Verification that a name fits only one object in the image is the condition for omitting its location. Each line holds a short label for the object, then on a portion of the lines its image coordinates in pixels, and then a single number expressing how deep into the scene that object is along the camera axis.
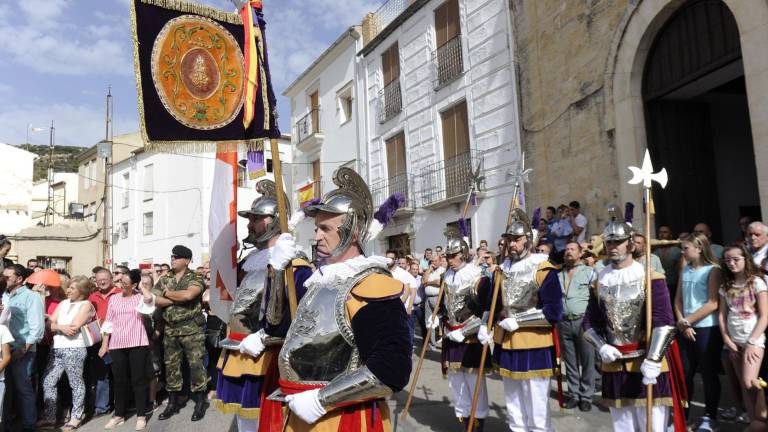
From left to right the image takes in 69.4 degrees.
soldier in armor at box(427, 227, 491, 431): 5.64
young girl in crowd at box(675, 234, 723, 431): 5.29
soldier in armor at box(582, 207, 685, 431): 4.02
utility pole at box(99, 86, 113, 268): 26.94
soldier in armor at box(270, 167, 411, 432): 2.34
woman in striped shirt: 6.40
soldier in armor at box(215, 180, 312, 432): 3.63
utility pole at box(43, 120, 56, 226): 31.69
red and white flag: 4.44
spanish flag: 21.70
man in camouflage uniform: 6.27
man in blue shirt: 5.90
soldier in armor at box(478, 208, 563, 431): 4.95
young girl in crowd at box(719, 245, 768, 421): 4.72
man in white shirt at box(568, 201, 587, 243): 10.00
